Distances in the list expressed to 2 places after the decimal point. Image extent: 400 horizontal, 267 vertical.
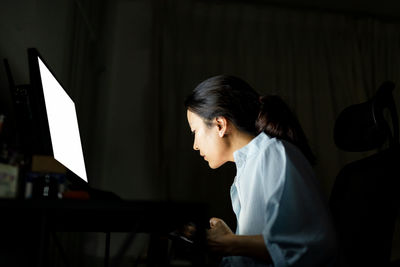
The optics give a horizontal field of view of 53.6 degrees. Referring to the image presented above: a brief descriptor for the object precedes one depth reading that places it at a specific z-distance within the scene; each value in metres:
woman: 0.87
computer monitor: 0.93
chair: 0.98
